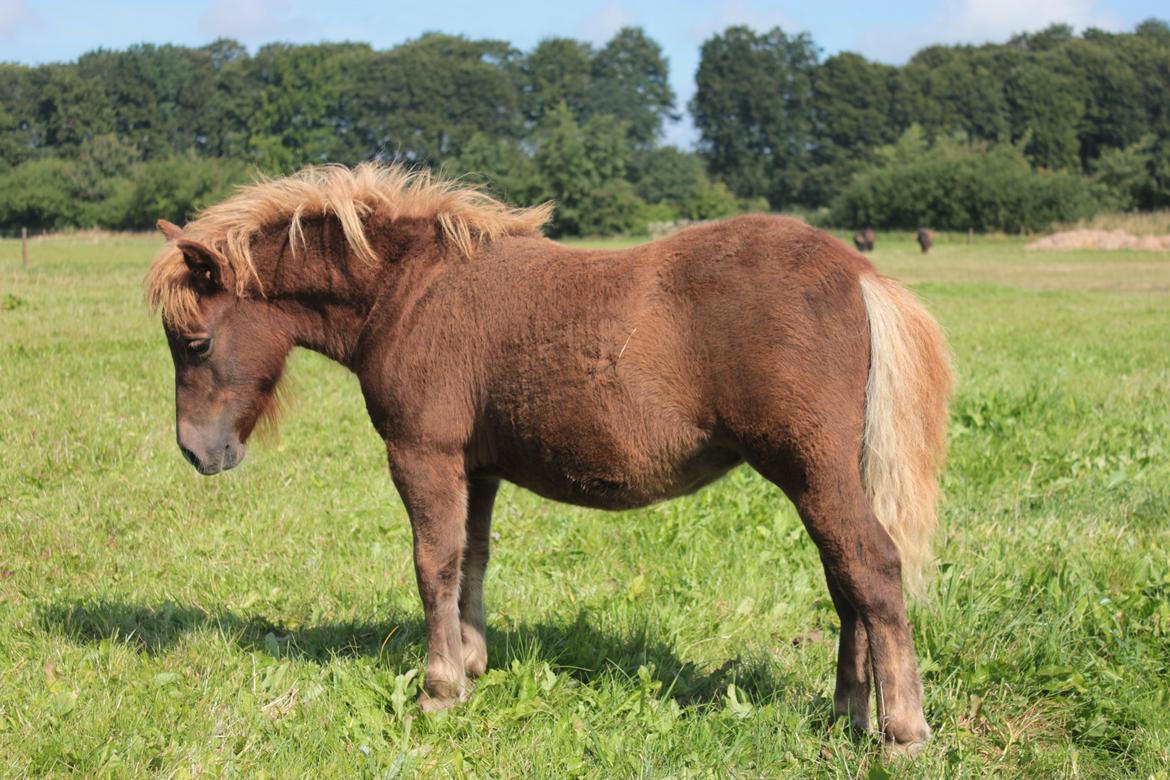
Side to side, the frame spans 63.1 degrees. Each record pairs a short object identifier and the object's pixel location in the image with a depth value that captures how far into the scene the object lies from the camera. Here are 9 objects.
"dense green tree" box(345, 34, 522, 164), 83.75
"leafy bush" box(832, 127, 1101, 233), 64.44
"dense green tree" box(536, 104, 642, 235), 68.31
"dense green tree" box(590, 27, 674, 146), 107.50
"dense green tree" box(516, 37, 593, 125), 101.38
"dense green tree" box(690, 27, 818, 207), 100.25
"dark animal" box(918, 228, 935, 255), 47.35
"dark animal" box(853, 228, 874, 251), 46.31
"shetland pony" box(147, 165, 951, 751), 3.42
